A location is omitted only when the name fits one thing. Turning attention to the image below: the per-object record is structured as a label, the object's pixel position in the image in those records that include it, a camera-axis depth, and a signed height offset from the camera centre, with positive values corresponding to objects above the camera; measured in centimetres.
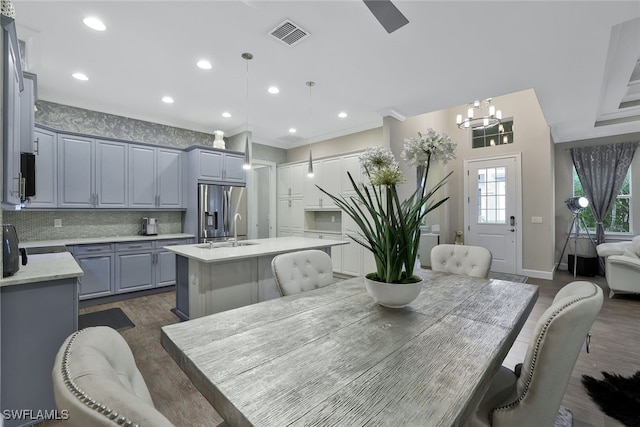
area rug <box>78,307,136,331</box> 311 -122
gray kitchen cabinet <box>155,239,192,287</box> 425 -78
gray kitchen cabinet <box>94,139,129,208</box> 405 +60
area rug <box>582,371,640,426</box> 173 -123
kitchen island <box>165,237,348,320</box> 262 -63
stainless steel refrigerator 470 +7
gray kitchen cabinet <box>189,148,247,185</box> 470 +84
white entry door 543 +10
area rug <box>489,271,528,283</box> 486 -113
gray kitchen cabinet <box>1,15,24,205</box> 153 +58
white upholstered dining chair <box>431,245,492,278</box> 215 -37
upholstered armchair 375 -75
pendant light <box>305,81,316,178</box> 346 +160
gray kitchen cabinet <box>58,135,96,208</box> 375 +58
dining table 69 -47
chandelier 491 +175
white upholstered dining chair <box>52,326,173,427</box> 42 -29
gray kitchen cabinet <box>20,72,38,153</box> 214 +79
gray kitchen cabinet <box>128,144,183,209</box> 436 +60
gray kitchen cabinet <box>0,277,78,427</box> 160 -73
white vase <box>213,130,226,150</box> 495 +129
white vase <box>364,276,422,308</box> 130 -37
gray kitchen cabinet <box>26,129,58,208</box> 352 +56
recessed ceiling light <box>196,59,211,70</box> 297 +161
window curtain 523 +79
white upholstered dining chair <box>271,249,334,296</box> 174 -38
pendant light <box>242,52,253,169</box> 288 +61
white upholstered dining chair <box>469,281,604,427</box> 86 -46
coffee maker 451 -20
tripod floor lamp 524 -20
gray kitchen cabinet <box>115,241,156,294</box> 392 -74
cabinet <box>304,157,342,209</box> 516 +61
